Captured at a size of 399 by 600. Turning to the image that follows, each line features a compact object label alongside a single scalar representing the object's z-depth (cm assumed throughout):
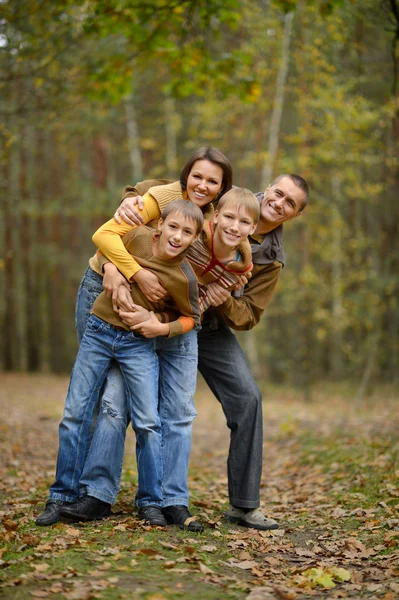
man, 461
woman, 425
